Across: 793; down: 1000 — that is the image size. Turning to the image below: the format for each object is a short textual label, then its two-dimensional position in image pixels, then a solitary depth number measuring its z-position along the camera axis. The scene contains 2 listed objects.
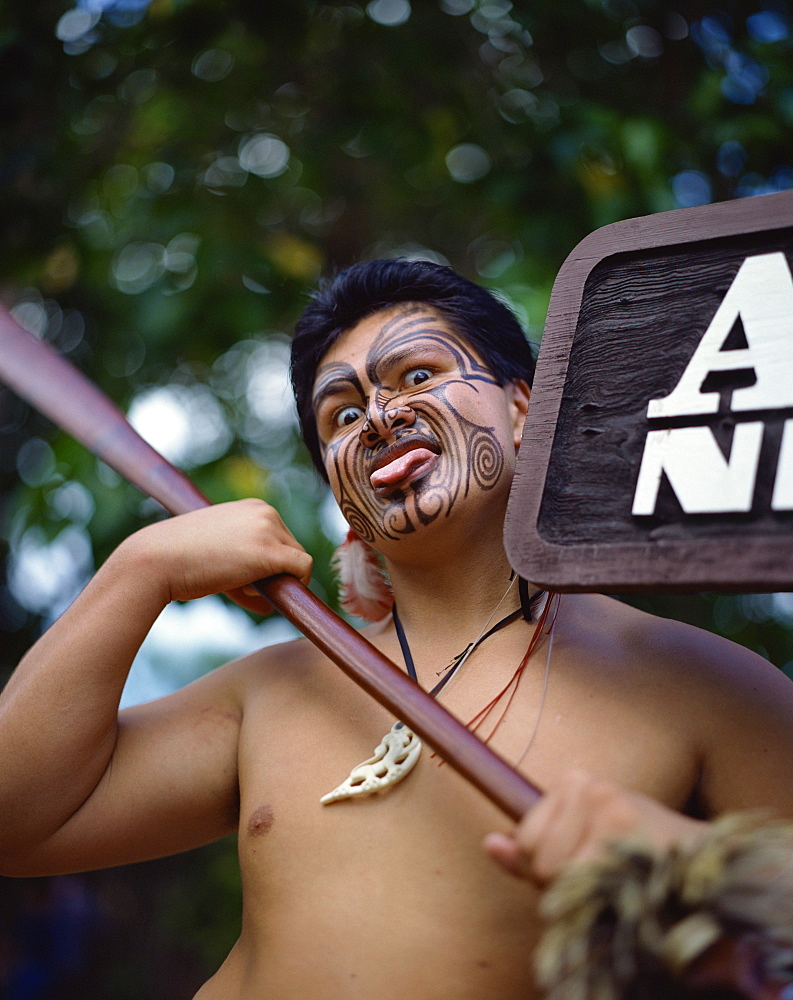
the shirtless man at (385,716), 1.24
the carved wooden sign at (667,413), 1.14
